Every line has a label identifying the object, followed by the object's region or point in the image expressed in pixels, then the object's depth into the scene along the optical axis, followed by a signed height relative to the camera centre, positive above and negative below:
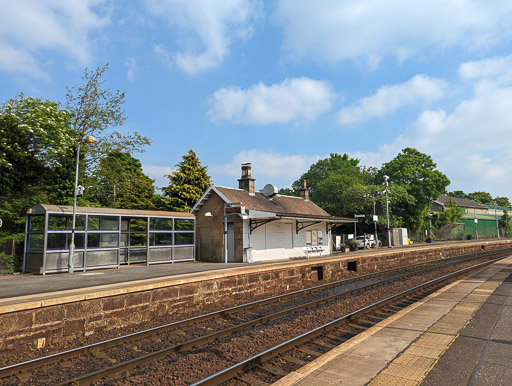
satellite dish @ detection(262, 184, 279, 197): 25.48 +3.21
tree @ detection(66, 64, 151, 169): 23.78 +8.15
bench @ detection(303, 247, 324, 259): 22.43 -1.12
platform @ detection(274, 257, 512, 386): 4.61 -1.95
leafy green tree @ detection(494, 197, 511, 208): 108.81 +9.64
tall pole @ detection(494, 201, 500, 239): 69.44 -0.35
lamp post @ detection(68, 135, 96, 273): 13.22 -0.42
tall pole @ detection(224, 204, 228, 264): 19.83 -0.25
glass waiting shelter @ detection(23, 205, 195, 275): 13.27 -0.21
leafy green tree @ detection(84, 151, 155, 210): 25.36 +3.73
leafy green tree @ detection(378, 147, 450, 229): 47.69 +7.57
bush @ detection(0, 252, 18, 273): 13.78 -1.12
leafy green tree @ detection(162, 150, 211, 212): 30.55 +4.53
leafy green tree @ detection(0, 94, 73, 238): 18.52 +4.46
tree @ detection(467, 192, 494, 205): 113.69 +11.47
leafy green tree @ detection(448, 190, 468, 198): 118.70 +13.39
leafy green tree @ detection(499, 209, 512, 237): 73.12 +1.53
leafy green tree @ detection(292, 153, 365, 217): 45.22 +5.93
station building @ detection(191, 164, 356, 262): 20.17 +0.46
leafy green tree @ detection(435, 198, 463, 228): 54.72 +2.65
